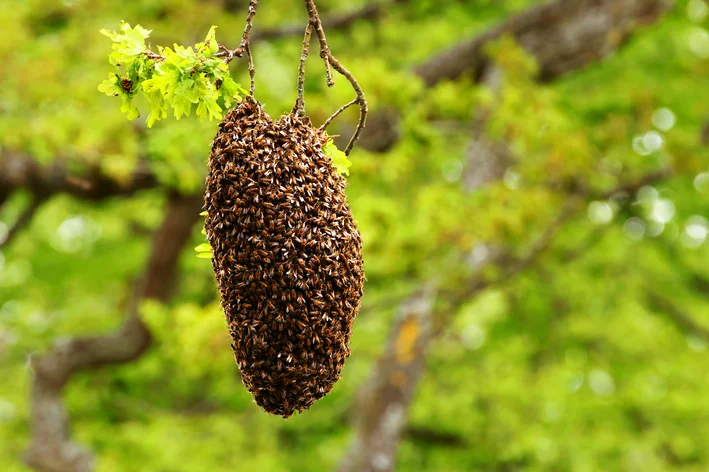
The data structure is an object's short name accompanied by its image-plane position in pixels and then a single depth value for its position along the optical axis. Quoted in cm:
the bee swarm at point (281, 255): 442
